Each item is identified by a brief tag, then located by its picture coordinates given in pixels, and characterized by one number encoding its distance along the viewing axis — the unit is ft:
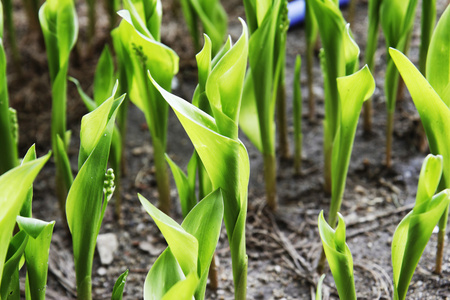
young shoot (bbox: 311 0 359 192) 3.02
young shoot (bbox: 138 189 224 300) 2.78
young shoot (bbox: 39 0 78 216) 3.18
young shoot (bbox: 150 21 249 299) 2.77
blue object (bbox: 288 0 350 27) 4.46
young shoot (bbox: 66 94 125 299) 2.85
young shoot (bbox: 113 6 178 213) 3.09
